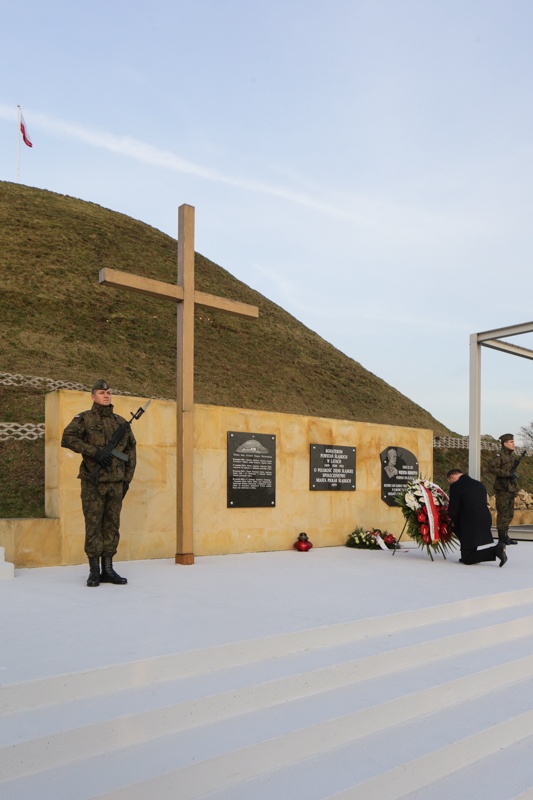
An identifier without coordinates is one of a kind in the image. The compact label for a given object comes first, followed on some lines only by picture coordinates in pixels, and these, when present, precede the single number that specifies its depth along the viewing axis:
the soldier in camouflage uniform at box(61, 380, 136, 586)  6.14
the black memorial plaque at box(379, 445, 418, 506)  10.31
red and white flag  41.82
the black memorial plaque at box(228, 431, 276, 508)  8.57
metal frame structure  10.60
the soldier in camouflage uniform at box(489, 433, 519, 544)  9.89
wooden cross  7.36
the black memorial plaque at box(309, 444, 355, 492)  9.48
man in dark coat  7.79
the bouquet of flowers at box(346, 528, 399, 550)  9.56
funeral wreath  8.25
